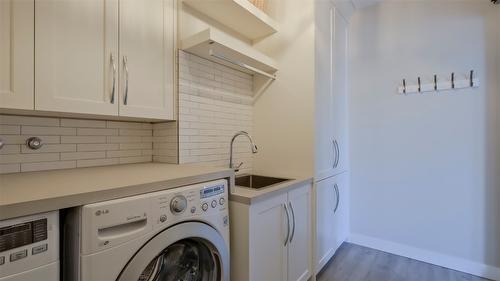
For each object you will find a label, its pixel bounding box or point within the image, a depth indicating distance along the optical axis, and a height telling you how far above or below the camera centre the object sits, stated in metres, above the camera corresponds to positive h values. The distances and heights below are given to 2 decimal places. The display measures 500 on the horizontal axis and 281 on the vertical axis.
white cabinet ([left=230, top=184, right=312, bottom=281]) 1.29 -0.59
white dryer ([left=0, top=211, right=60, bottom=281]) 0.61 -0.29
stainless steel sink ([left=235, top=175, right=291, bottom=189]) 1.99 -0.34
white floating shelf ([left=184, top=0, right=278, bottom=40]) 1.62 +0.94
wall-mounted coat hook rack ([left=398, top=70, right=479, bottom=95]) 2.03 +0.51
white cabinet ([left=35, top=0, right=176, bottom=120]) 1.07 +0.44
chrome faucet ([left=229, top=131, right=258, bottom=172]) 1.89 -0.14
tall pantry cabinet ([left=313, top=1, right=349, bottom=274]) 1.96 +0.06
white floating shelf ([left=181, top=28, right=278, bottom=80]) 1.47 +0.62
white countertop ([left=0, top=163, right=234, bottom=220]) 0.67 -0.16
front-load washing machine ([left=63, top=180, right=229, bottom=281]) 0.75 -0.36
